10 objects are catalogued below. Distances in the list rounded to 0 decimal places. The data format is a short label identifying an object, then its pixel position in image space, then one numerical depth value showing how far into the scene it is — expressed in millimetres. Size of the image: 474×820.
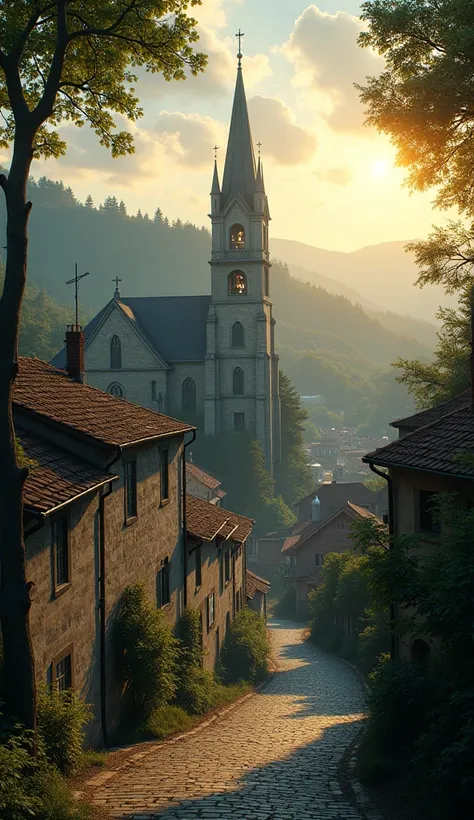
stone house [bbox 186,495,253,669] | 24562
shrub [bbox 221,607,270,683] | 30047
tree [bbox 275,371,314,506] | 82938
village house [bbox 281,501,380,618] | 56594
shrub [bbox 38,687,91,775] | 11406
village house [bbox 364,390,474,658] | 14906
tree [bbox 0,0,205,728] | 9938
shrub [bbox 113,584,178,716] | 16391
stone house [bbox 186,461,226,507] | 58531
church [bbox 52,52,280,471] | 73062
